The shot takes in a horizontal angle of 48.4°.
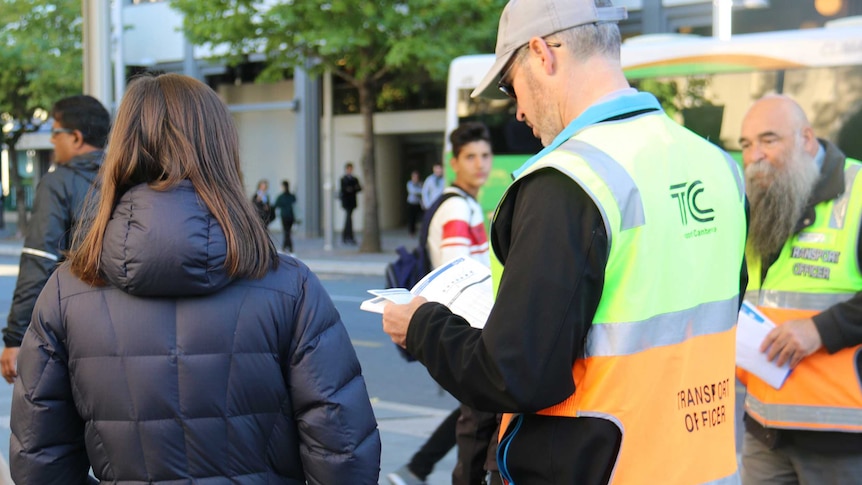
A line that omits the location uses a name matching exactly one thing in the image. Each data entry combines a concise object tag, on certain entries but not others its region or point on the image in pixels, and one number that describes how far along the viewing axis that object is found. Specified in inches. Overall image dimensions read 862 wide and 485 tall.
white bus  450.0
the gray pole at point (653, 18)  791.1
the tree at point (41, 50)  1042.1
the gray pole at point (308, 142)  1048.2
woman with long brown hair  83.0
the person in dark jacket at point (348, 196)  935.7
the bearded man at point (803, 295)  119.0
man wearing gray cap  70.3
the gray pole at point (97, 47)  291.0
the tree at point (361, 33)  720.3
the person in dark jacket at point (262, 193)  856.3
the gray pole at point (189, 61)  1124.5
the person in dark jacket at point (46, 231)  162.6
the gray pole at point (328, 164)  846.5
